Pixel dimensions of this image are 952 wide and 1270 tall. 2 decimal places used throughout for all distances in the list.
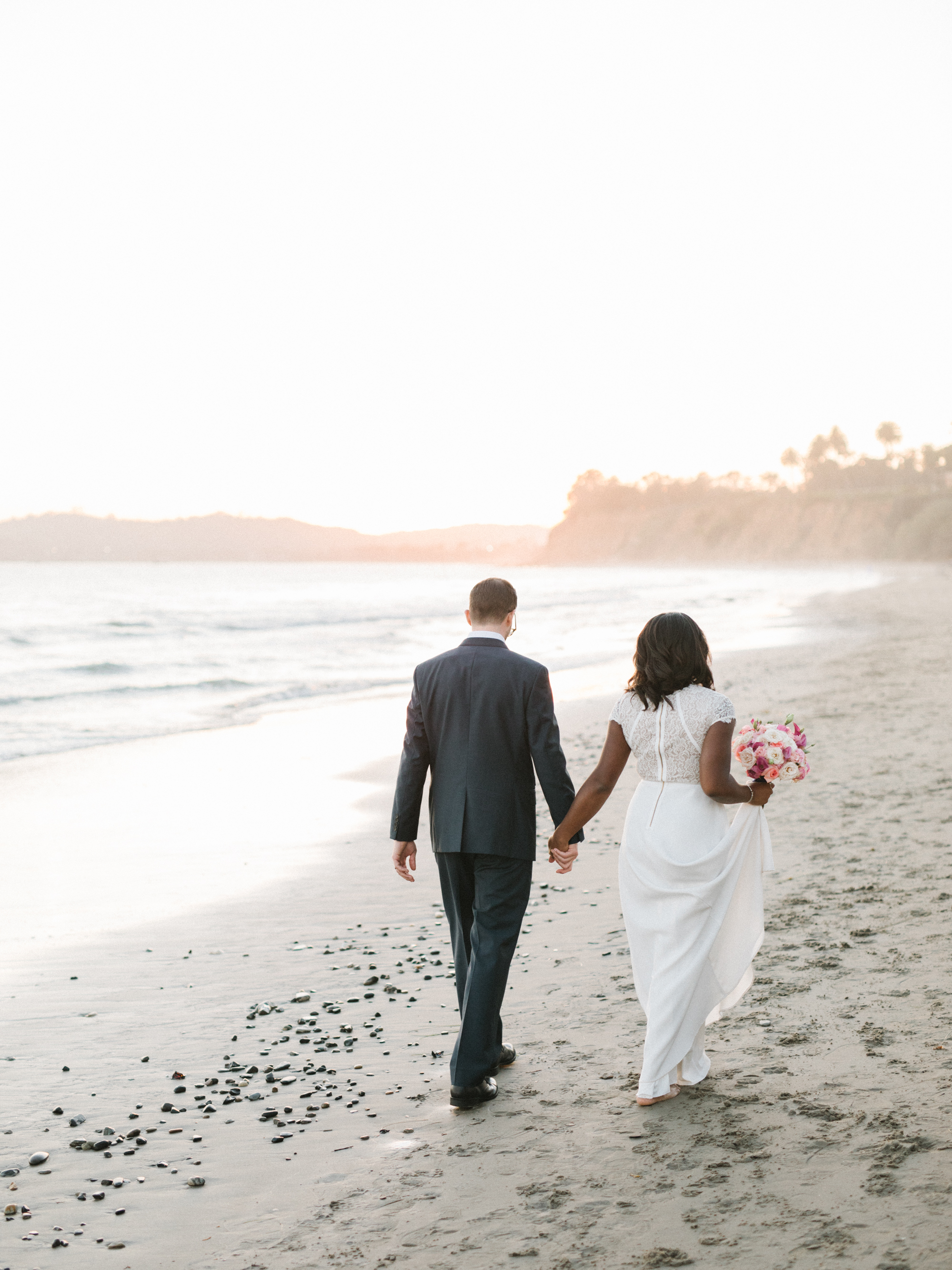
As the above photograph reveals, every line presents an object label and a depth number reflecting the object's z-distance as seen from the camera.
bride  3.41
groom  3.65
